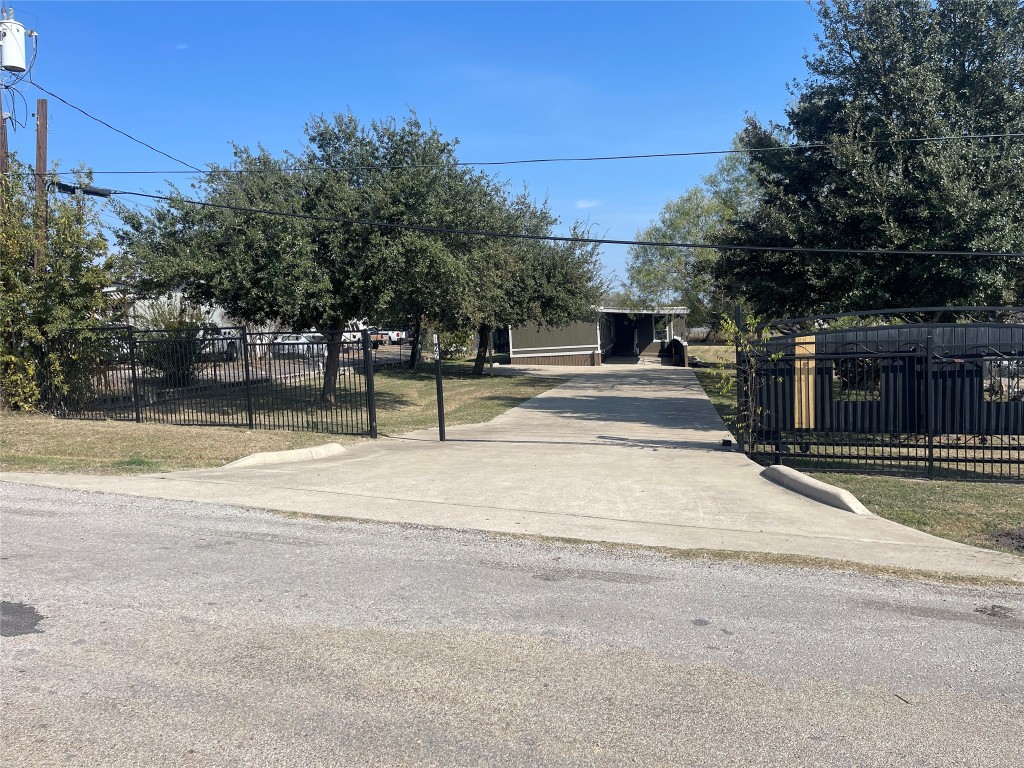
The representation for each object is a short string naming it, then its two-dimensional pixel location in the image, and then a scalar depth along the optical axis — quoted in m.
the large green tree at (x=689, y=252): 39.59
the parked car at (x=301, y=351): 14.12
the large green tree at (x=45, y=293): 15.26
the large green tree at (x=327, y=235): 15.85
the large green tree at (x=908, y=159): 14.43
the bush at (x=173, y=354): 15.25
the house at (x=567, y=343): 41.78
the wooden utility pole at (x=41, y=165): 15.78
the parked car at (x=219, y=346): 14.90
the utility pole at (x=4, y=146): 16.25
